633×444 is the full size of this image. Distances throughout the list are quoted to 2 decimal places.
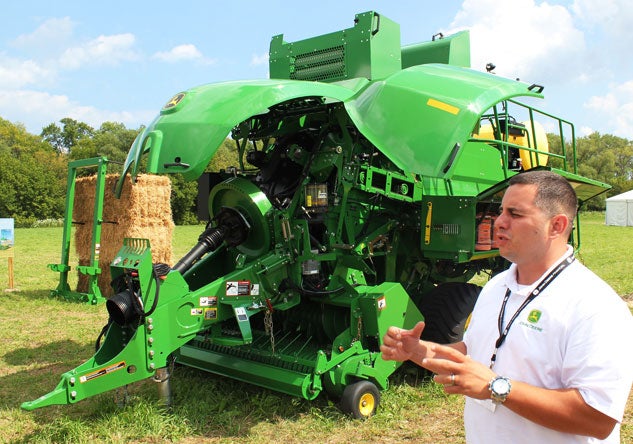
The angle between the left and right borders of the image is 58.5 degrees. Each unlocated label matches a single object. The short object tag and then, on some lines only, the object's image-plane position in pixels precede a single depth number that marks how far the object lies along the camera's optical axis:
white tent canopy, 37.00
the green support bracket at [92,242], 9.78
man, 1.75
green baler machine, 4.58
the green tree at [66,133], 82.25
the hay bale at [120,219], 11.22
